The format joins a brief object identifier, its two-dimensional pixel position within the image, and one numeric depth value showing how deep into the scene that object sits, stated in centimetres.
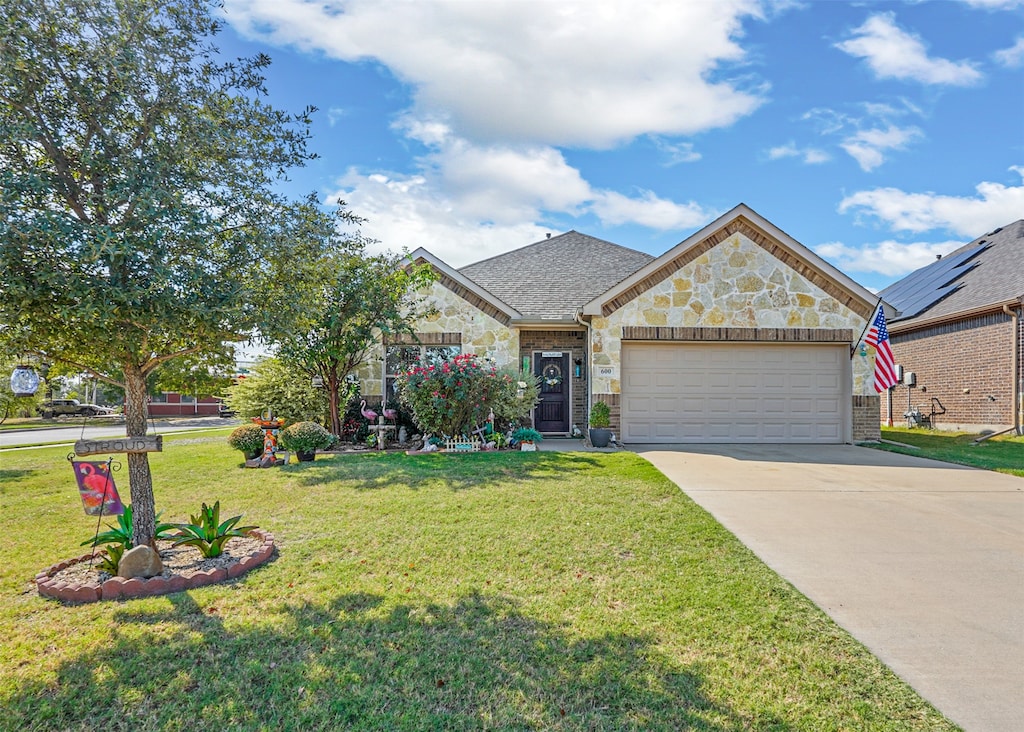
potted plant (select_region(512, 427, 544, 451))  1155
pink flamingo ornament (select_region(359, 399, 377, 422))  1191
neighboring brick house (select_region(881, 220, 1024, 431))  1395
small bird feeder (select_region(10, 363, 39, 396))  439
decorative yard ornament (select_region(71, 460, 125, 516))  440
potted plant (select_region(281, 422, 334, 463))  977
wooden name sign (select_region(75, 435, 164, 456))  421
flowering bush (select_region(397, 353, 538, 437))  1103
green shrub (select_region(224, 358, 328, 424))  1241
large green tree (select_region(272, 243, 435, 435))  1099
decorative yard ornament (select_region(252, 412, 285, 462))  947
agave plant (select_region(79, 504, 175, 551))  444
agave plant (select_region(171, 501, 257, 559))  466
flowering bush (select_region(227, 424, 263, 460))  970
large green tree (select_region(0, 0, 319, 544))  349
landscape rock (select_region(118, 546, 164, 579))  413
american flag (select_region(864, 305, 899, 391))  1195
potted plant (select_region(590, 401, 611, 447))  1138
